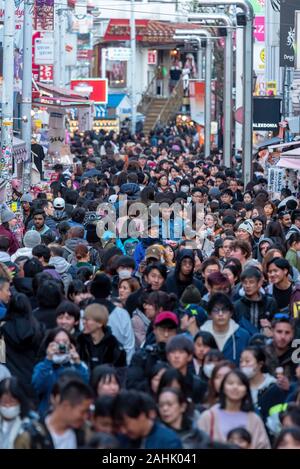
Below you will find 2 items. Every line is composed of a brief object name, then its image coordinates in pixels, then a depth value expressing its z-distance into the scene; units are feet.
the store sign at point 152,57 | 293.23
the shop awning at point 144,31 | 281.74
